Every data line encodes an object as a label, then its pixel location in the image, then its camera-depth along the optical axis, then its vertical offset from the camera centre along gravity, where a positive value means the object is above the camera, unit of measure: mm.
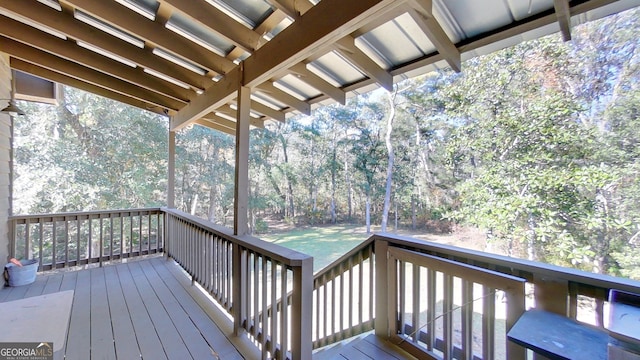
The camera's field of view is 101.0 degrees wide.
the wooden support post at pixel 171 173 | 4359 +161
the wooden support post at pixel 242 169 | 2482 +130
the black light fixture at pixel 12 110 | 2496 +707
